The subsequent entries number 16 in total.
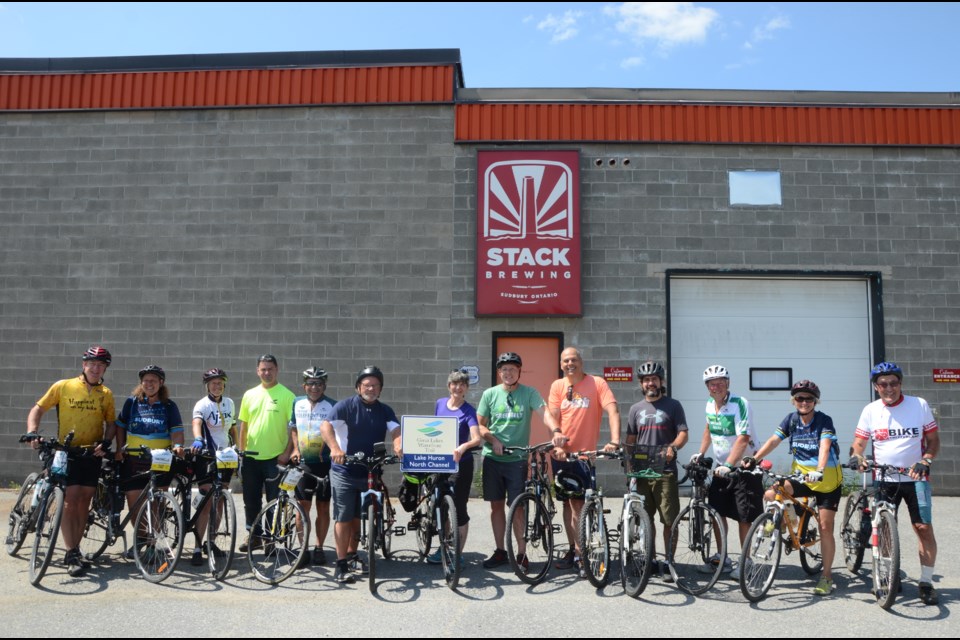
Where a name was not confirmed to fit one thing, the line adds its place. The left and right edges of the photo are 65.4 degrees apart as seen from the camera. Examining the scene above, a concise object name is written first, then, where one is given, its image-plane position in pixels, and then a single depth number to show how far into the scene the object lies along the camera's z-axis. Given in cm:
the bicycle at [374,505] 606
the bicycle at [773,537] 585
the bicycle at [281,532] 643
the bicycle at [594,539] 610
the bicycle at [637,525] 593
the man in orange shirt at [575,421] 669
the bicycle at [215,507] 673
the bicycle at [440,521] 622
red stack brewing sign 1160
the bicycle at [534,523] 632
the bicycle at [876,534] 565
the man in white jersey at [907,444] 594
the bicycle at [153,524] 637
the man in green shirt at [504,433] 693
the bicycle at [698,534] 623
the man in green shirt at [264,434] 743
